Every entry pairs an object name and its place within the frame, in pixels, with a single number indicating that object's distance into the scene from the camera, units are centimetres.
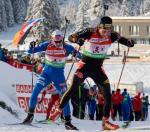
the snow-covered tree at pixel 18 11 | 9838
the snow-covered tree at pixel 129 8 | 11125
